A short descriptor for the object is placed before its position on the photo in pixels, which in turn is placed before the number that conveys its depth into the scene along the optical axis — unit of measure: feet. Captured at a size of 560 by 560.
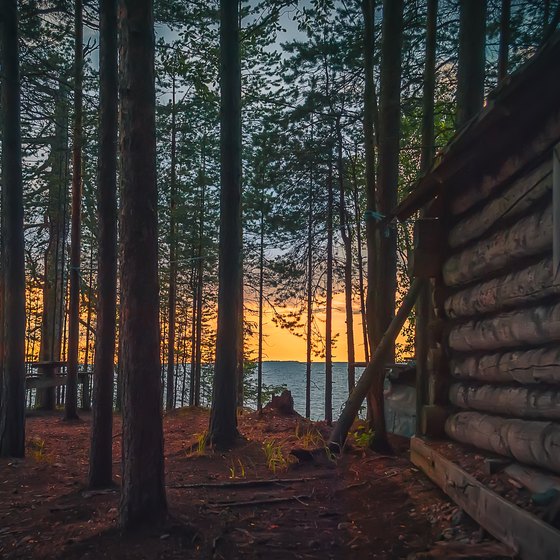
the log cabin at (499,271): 13.21
